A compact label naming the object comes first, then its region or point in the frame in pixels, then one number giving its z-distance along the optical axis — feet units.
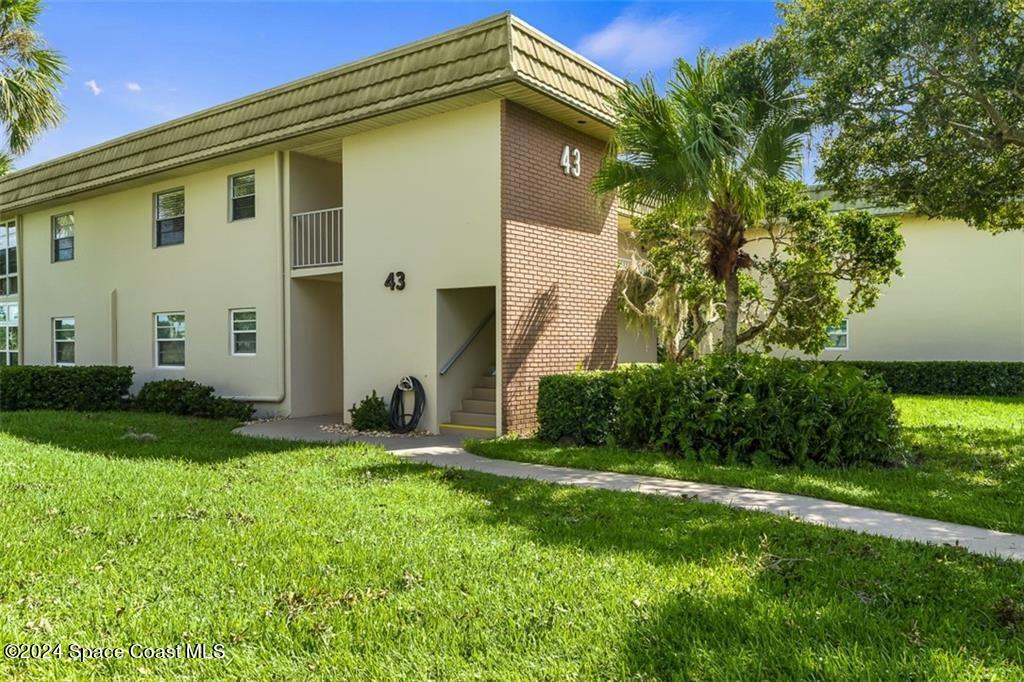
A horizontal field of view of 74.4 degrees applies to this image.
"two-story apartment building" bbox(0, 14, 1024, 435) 34.06
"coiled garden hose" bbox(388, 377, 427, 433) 35.88
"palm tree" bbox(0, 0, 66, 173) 42.88
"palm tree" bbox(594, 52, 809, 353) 28.94
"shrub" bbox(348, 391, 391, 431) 36.52
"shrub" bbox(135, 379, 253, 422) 42.83
